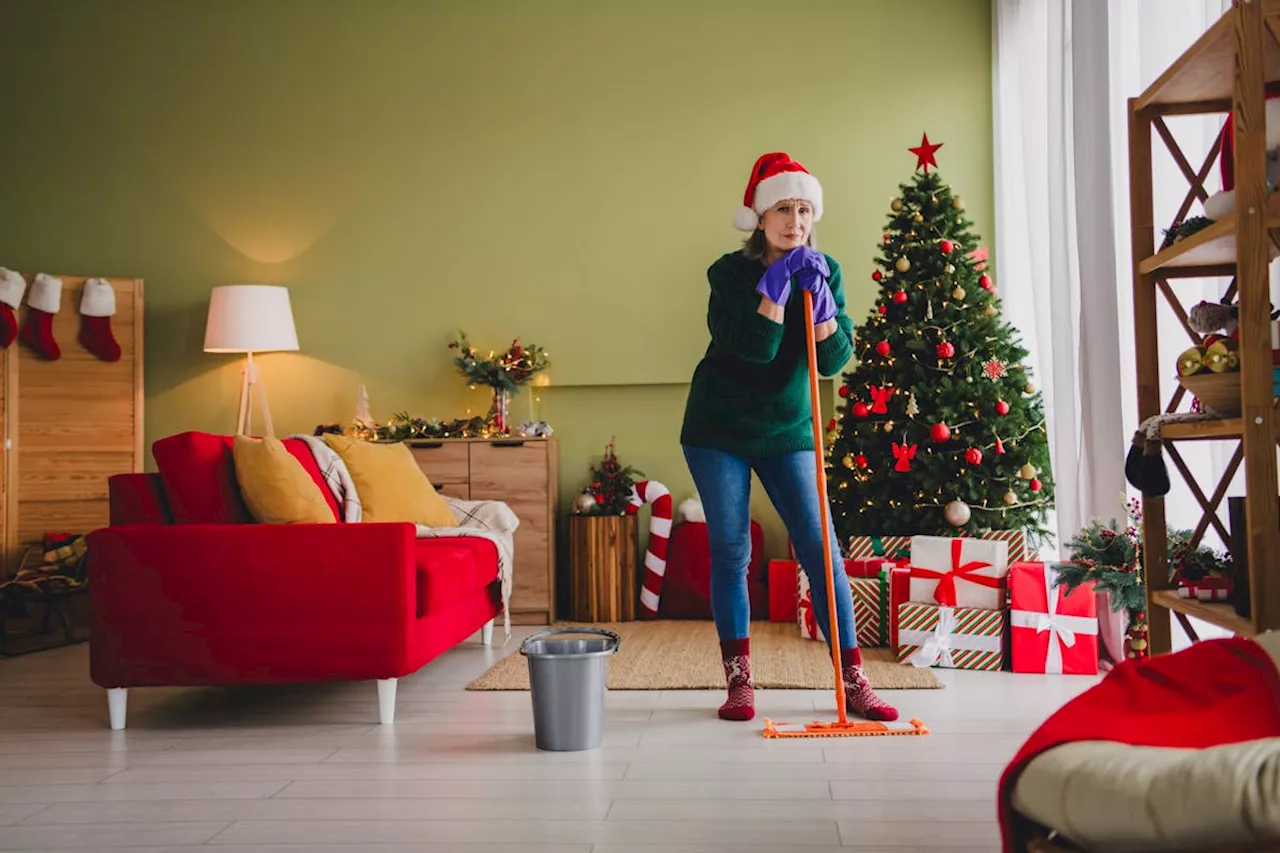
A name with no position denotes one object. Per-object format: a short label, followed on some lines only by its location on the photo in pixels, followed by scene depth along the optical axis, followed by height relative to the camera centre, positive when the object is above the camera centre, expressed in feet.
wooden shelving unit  6.28 +1.16
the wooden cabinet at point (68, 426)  17.02 +0.52
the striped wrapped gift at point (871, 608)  14.02 -2.06
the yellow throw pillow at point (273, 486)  10.94 -0.30
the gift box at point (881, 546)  14.24 -1.30
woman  9.57 +0.36
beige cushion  3.87 -1.28
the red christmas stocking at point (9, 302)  16.53 +2.35
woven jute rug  11.65 -2.47
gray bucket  8.90 -1.96
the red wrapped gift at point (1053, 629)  12.14 -2.05
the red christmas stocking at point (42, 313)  17.10 +2.24
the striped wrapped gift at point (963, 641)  12.51 -2.23
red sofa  10.02 -1.31
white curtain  10.55 +2.38
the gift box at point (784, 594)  16.55 -2.18
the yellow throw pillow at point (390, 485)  13.82 -0.40
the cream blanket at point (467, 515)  13.25 -0.86
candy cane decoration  17.28 -1.50
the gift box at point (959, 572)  12.75 -1.49
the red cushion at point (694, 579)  17.24 -2.03
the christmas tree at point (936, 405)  13.97 +0.47
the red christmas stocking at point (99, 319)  17.52 +2.20
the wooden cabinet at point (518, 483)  17.03 -0.48
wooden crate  17.19 -1.75
